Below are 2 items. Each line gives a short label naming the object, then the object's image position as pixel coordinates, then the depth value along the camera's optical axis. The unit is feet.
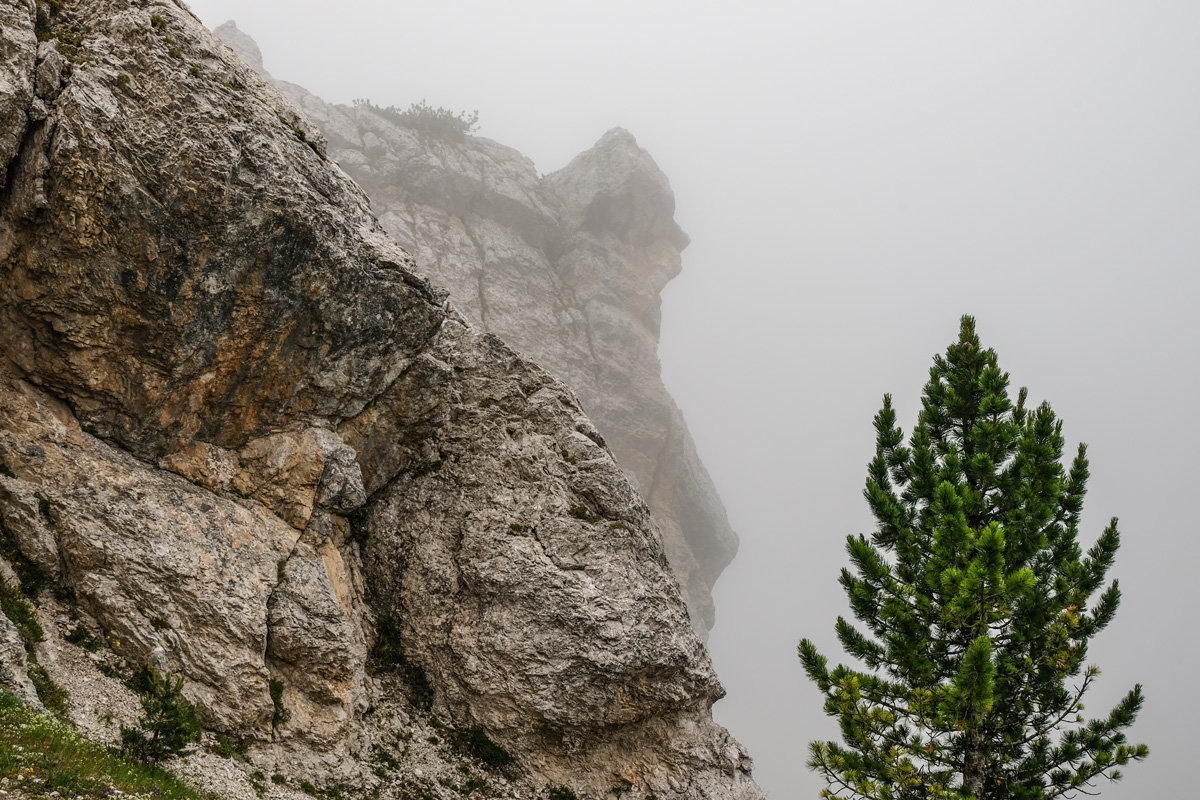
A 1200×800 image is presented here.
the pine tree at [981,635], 54.80
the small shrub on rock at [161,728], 48.70
